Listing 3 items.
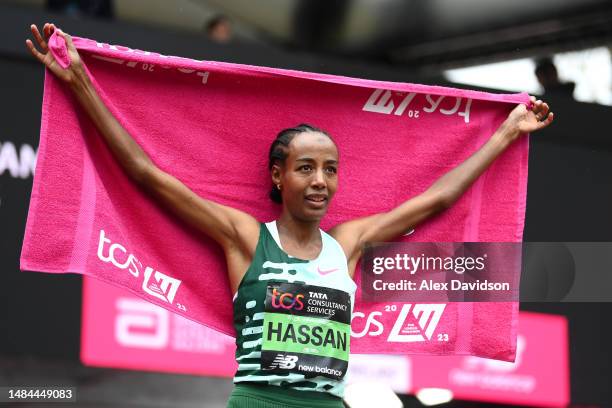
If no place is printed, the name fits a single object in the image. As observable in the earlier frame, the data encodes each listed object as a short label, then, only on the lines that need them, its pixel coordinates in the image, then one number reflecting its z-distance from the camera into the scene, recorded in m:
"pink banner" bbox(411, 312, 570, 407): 14.52
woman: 7.81
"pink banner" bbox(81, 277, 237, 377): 13.00
